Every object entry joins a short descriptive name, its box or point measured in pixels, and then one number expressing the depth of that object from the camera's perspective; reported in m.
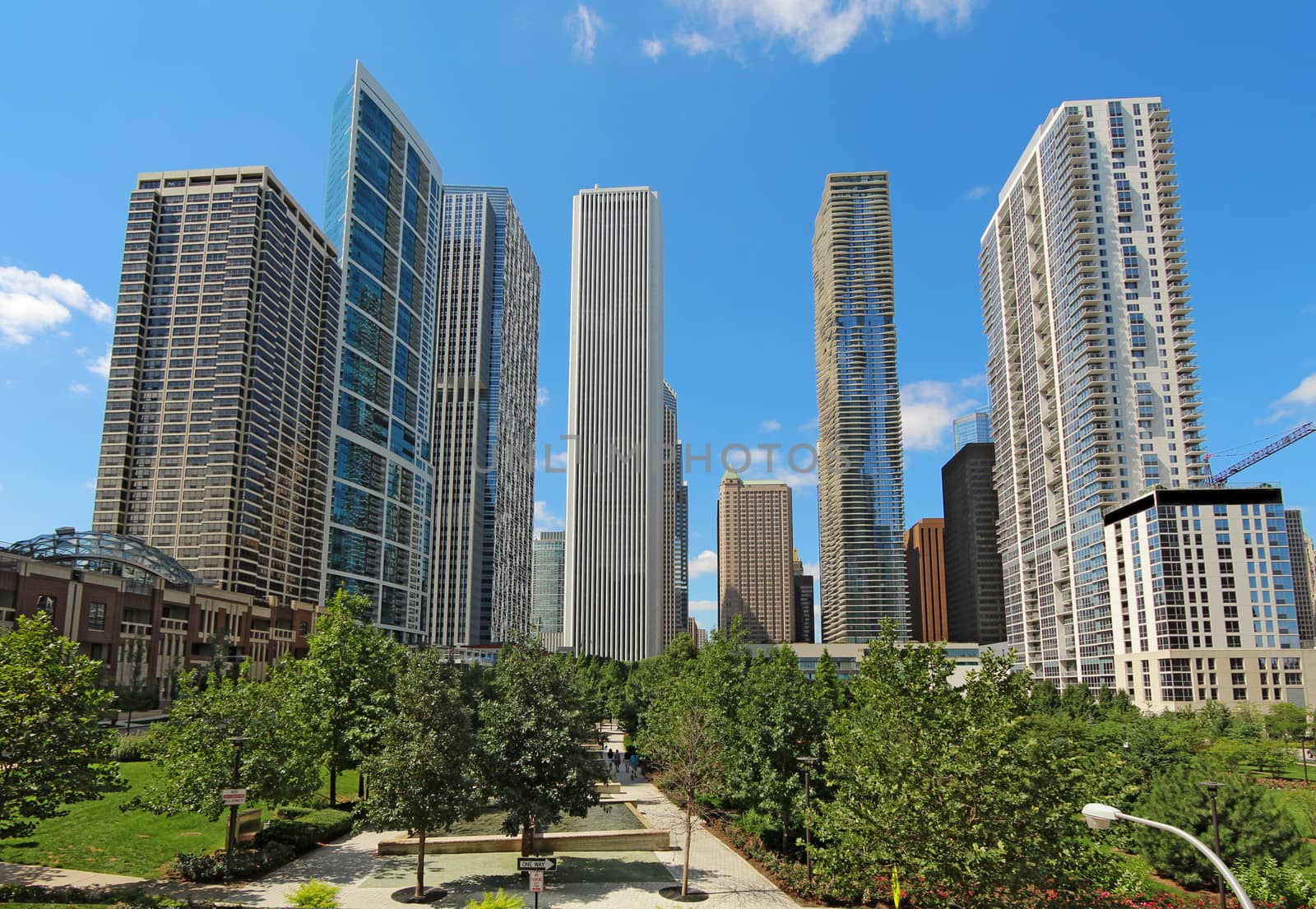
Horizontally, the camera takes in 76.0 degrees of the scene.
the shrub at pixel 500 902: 19.00
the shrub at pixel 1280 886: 24.19
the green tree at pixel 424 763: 26.53
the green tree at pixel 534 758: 28.62
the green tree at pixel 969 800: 17.39
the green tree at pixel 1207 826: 28.14
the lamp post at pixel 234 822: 26.42
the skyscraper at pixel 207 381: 123.06
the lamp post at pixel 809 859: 28.69
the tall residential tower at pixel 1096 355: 127.38
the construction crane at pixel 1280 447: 175.38
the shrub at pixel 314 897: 21.16
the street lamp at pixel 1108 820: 12.33
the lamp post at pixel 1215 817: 24.66
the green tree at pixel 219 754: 27.91
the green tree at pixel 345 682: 36.12
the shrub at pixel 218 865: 26.38
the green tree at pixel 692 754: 31.88
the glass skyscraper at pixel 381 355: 154.38
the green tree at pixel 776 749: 31.86
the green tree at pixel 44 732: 21.97
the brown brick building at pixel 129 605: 64.50
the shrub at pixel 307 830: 31.16
